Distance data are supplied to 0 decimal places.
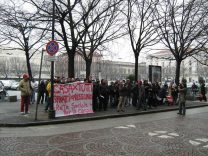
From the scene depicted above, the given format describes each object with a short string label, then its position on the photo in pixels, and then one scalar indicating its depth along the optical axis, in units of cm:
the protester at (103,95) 1130
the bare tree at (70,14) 1215
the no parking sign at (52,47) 877
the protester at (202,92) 1819
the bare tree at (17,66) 6178
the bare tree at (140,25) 1604
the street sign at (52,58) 889
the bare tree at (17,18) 1216
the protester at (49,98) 1018
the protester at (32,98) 1396
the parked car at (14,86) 3271
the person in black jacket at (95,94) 1108
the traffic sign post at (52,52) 878
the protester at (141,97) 1189
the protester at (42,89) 1287
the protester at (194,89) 2032
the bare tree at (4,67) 6113
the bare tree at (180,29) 1733
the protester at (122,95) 1119
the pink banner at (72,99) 971
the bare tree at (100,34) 1568
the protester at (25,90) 950
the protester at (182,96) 1120
